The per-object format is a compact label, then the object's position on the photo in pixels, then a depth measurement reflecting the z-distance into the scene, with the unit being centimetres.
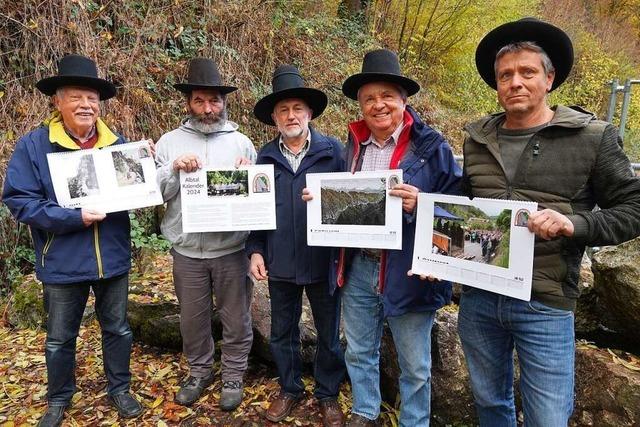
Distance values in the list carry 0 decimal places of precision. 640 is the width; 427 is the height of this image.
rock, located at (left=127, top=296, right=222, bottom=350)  461
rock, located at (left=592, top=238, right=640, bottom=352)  333
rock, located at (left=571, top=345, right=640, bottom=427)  289
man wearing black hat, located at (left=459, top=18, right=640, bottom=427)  211
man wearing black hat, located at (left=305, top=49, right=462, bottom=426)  280
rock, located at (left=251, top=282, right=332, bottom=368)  409
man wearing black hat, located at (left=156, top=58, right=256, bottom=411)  357
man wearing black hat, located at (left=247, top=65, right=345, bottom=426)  327
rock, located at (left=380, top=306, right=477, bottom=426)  338
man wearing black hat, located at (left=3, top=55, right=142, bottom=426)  316
